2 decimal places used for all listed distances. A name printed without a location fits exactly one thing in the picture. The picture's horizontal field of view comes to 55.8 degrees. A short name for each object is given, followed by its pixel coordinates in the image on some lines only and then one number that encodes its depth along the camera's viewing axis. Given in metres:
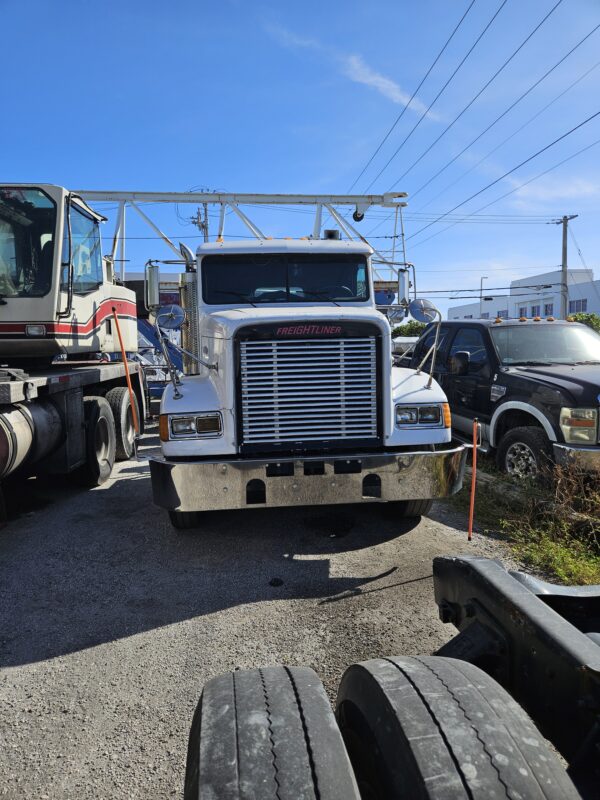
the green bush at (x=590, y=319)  22.77
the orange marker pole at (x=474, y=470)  4.87
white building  61.56
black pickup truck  5.57
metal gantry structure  14.41
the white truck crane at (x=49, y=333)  5.27
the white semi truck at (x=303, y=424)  4.23
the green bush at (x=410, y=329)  35.56
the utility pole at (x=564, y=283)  40.53
